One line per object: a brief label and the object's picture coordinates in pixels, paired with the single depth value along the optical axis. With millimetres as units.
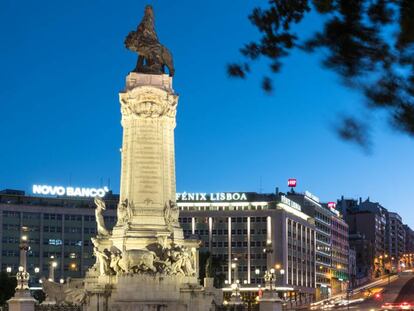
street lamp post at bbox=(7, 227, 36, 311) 61812
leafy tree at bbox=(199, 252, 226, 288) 123144
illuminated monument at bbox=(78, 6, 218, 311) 62688
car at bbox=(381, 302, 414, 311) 101625
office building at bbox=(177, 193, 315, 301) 169375
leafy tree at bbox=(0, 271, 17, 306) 108688
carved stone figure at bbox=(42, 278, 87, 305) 65938
